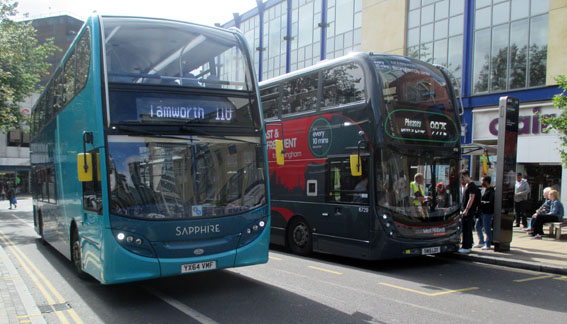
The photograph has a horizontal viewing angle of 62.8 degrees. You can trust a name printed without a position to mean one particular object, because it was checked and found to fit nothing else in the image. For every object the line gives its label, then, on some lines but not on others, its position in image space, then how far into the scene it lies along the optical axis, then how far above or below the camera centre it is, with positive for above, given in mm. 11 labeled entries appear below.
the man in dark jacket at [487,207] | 10969 -1708
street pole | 10672 -1022
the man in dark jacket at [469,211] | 10570 -1754
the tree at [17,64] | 21262 +3799
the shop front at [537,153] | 17894 -710
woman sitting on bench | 12789 -2207
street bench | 12617 -2651
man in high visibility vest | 8805 -1035
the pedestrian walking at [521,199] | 15133 -2071
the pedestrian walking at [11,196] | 31438 -3928
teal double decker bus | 6043 -185
